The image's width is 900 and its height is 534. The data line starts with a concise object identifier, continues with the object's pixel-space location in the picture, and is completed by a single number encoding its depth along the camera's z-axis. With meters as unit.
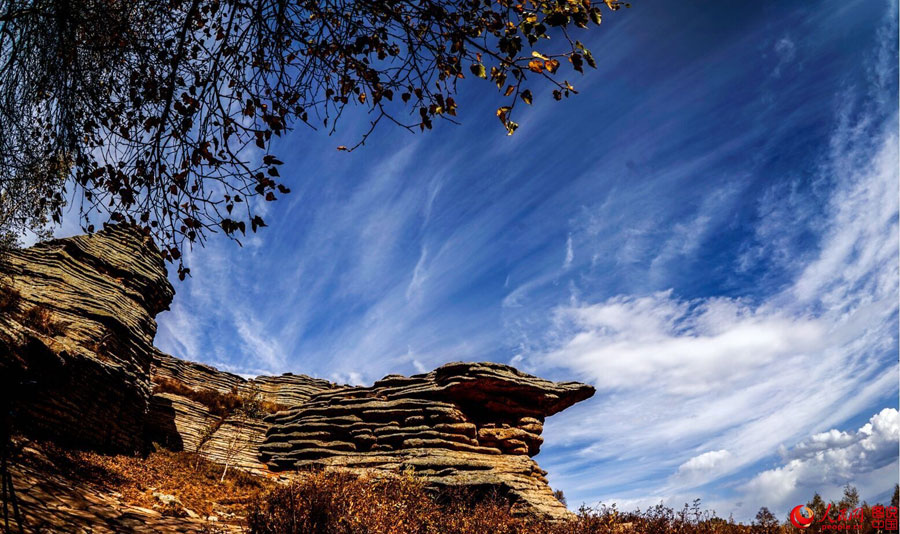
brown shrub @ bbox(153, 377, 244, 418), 22.32
